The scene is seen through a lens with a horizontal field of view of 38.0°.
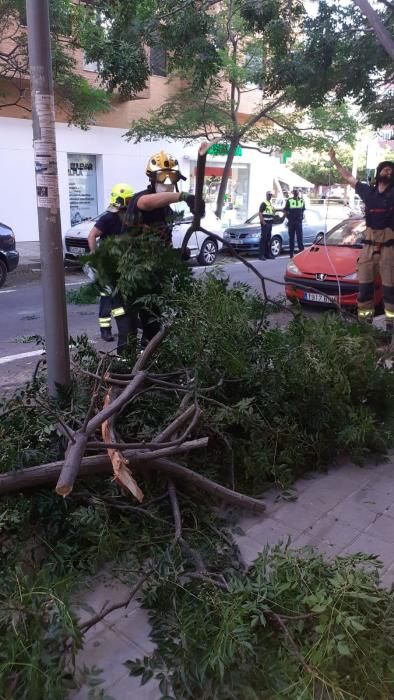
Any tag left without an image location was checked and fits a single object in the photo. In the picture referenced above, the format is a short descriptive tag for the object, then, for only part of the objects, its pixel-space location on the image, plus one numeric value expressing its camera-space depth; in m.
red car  8.30
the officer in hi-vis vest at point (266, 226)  16.19
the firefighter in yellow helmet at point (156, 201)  3.86
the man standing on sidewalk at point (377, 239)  6.48
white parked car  13.43
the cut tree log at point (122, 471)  2.45
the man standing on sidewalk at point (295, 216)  16.22
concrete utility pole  3.11
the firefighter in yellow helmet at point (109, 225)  6.38
